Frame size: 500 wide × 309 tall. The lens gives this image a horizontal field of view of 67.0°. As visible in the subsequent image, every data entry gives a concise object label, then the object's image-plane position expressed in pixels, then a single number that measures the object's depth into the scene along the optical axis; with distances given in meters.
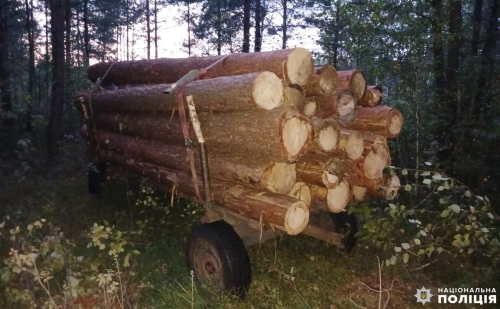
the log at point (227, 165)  3.91
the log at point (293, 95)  3.88
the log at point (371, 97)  4.49
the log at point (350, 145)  4.11
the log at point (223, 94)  3.64
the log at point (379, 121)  4.23
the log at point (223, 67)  3.80
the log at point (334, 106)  4.02
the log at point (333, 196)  4.40
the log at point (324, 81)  3.93
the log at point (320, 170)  4.09
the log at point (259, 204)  3.72
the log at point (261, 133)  3.56
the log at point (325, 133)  3.95
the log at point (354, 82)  4.18
